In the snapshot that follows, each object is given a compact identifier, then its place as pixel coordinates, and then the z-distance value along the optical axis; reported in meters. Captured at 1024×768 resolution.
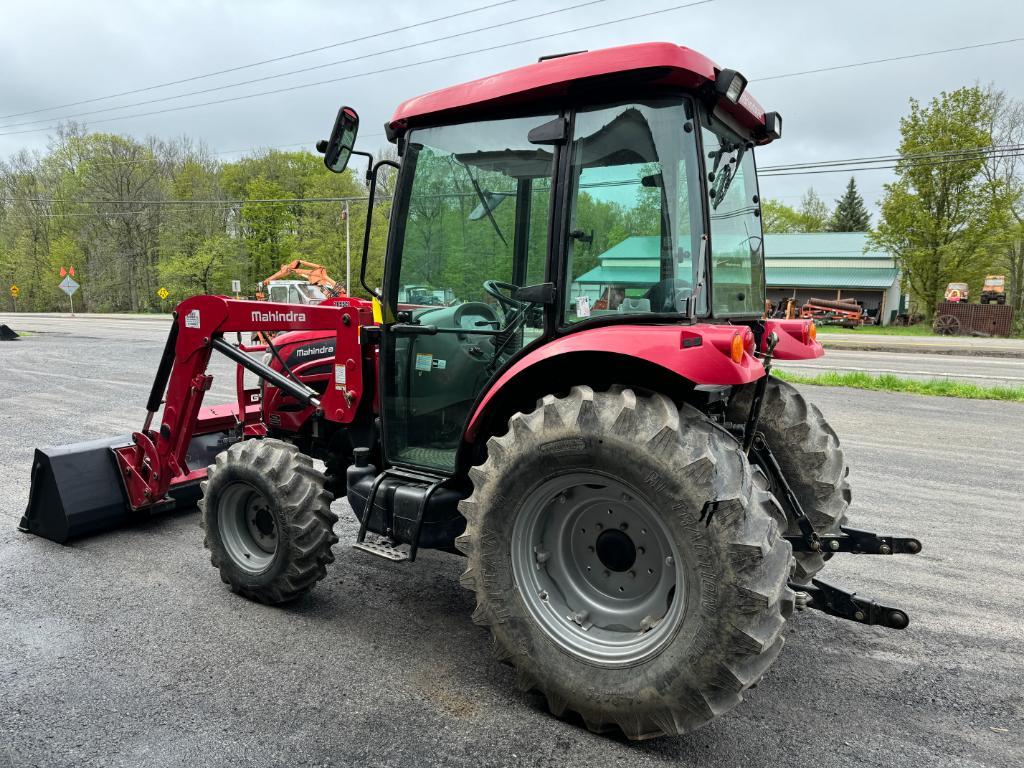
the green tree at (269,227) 42.19
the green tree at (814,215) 65.00
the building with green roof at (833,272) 40.81
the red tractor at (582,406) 2.46
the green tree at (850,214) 64.50
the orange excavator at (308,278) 22.14
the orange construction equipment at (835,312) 35.53
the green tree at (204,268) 41.75
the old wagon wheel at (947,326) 28.48
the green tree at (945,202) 30.06
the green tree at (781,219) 61.75
